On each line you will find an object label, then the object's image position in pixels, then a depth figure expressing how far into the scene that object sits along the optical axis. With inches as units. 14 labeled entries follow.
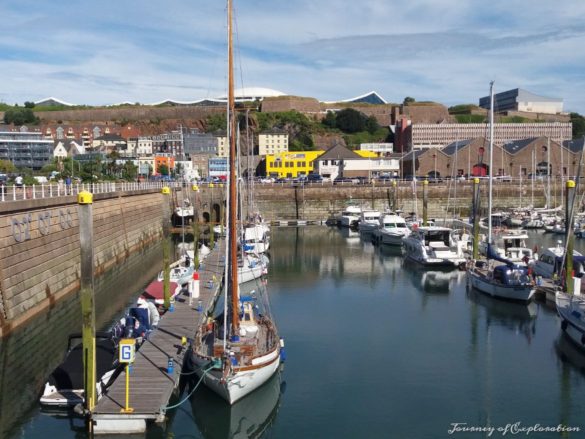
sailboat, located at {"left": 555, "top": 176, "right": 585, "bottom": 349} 938.1
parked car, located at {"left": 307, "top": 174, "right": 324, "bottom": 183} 3540.4
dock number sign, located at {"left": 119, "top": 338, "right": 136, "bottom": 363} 647.9
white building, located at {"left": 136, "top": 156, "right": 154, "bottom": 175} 4346.5
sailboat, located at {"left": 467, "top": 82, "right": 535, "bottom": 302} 1227.2
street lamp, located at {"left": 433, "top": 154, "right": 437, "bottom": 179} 3699.3
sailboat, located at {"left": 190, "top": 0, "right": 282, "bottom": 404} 697.0
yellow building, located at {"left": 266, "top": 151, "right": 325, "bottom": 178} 4237.2
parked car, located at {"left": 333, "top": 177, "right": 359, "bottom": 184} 3331.7
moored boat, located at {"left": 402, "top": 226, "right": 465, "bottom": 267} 1717.5
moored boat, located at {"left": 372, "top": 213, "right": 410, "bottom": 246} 2212.1
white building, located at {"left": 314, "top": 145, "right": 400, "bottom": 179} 3914.9
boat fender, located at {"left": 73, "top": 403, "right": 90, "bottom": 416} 642.0
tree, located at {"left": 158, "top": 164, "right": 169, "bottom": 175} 4547.2
